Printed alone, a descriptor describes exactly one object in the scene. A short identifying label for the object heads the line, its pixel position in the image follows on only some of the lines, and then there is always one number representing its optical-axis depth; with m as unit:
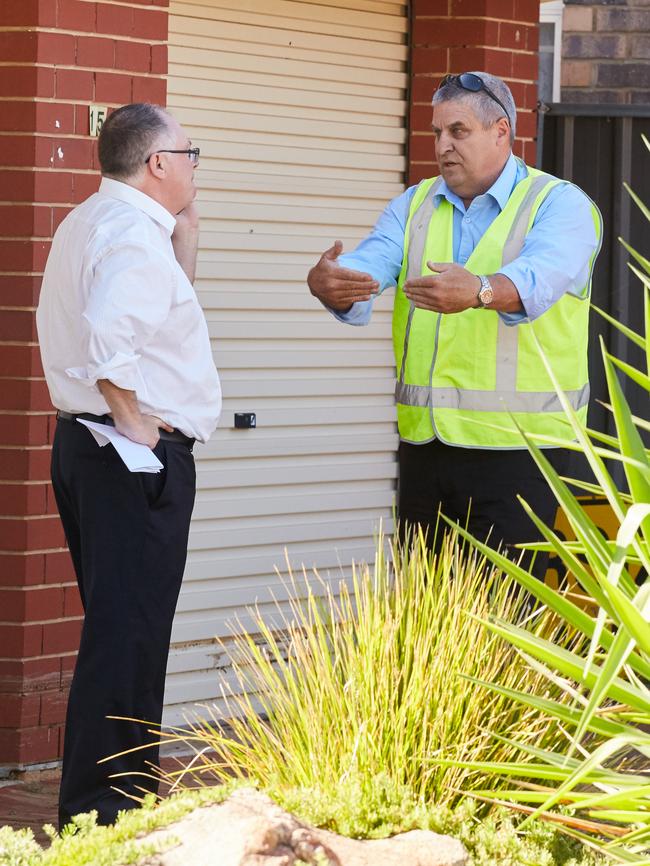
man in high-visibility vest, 9.05
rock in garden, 5.56
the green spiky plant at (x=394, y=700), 6.77
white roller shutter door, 11.43
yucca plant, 5.89
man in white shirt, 8.19
